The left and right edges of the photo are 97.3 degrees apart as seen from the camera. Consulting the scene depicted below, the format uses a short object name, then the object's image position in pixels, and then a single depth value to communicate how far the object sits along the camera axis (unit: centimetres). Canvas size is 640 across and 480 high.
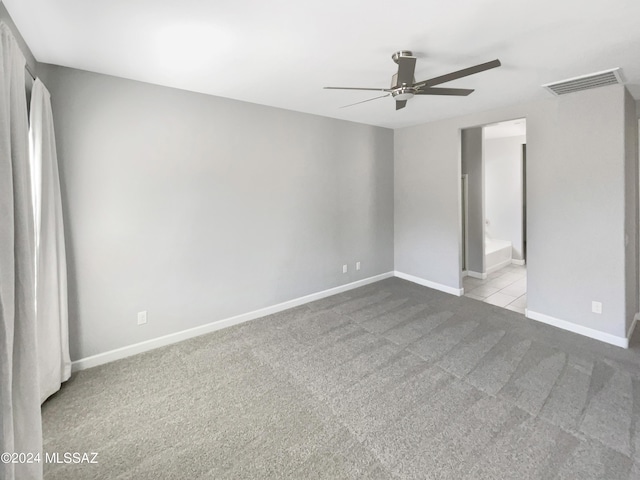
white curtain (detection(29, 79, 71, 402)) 201
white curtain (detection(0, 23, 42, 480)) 121
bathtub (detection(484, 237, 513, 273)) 544
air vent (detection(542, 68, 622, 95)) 254
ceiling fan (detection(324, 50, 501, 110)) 190
